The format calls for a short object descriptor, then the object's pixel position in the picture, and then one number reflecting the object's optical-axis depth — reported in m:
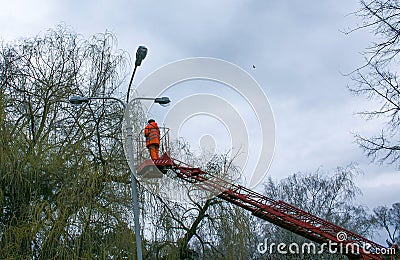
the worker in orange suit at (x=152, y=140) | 12.11
